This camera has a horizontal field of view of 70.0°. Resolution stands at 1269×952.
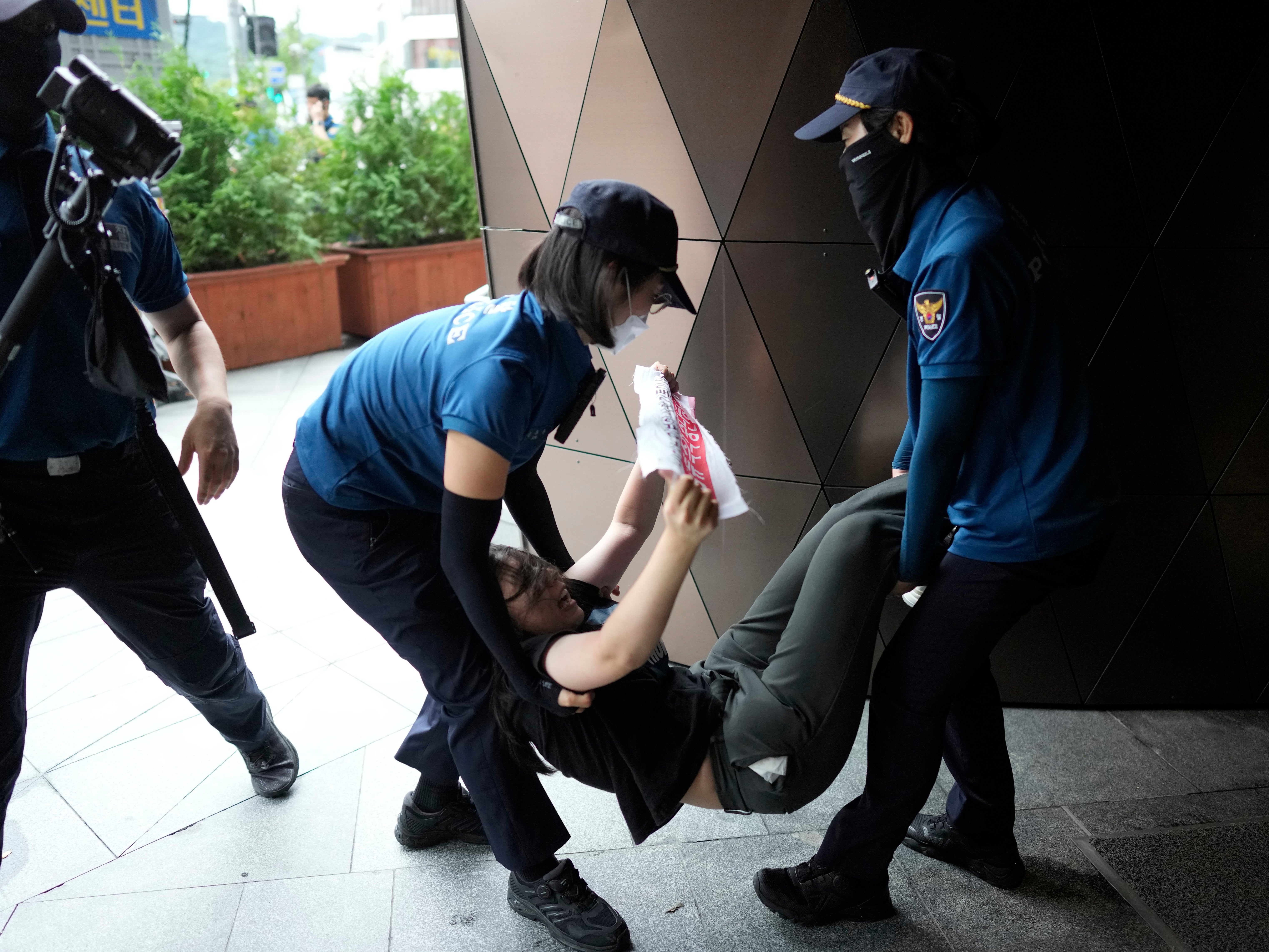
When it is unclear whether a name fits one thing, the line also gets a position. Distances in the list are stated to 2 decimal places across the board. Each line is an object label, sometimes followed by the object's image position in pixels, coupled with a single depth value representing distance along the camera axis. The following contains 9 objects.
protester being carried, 1.66
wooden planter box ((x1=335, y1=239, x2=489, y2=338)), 7.47
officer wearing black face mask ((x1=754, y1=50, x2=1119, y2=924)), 1.59
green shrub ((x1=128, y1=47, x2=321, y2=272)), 6.49
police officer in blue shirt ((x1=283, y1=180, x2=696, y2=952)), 1.48
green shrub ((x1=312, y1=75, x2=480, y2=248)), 7.37
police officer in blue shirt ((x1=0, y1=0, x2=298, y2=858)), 1.70
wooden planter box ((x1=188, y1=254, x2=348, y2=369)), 6.57
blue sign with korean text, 8.20
